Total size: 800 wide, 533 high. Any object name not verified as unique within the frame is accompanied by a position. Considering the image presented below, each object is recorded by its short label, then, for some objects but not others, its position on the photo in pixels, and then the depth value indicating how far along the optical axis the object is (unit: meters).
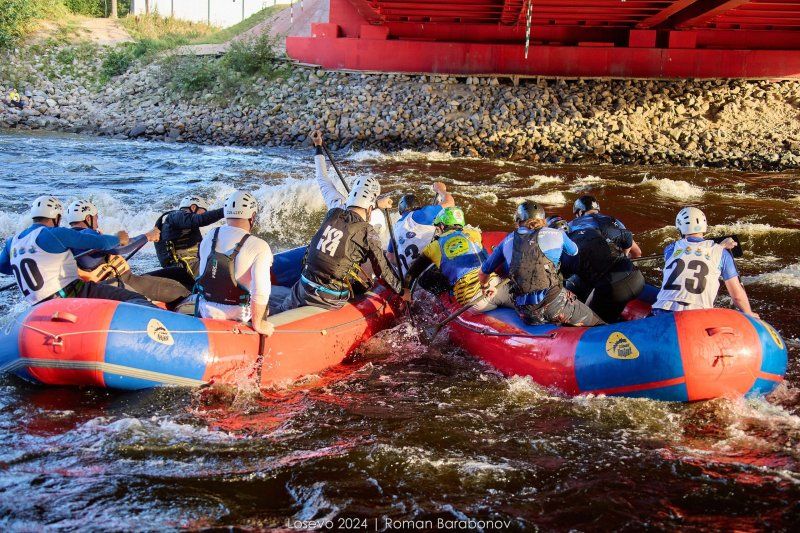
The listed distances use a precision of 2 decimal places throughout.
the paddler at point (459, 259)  6.97
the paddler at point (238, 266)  5.84
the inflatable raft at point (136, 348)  5.49
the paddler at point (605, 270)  7.05
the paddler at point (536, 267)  6.23
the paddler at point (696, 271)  5.98
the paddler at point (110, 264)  6.55
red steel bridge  20.53
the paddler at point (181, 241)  7.41
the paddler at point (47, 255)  6.09
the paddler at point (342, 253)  6.56
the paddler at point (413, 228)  8.05
